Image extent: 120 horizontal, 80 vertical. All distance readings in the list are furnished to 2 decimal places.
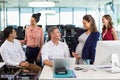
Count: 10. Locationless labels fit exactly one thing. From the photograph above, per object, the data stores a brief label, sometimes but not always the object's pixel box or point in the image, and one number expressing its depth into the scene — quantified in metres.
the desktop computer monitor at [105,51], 2.10
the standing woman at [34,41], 3.82
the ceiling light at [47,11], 8.95
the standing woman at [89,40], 2.90
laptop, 2.16
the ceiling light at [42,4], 4.63
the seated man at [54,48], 2.77
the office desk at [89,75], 1.97
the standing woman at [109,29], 3.50
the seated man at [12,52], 3.07
